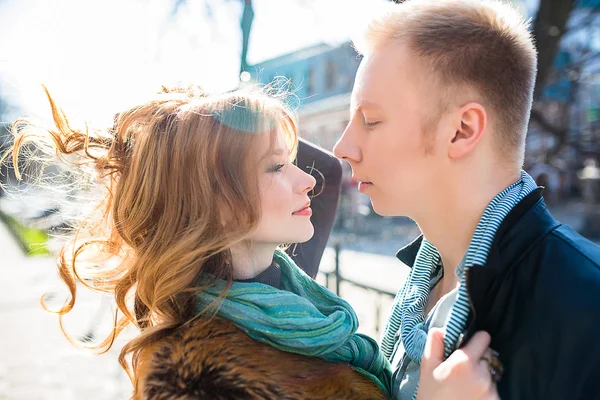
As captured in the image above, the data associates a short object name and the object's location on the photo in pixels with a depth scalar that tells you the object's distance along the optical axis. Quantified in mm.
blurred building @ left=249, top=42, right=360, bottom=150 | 24786
